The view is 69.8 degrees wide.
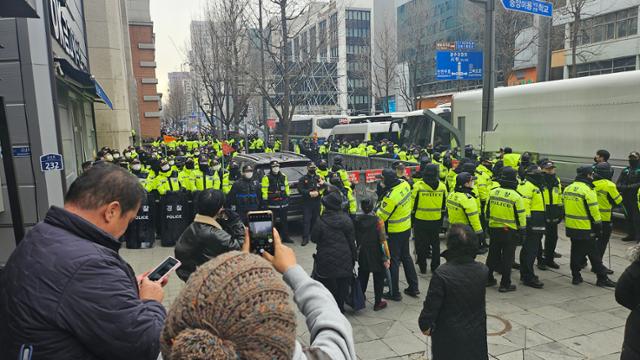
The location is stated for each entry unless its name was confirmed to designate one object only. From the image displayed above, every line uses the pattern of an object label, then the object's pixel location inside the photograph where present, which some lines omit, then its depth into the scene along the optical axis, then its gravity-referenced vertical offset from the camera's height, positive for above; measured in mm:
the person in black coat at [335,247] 5953 -1682
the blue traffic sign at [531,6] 12383 +2939
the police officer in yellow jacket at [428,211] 7992 -1670
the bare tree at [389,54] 37953 +5392
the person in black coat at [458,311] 3852 -1650
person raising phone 1104 -484
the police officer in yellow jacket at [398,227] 7098 -1719
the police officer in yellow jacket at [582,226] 7305 -1839
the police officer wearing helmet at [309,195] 10248 -1695
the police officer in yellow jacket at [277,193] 10312 -1654
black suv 10750 -1184
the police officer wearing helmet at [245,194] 10062 -1628
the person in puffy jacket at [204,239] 3773 -971
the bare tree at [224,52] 24094 +4085
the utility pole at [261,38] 20062 +3536
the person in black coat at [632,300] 3225 -1383
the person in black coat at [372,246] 6504 -1815
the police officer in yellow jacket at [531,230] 7492 -1910
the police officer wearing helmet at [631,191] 9594 -1742
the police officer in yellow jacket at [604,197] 8031 -1518
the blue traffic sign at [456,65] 20797 +2238
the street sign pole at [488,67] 13758 +1390
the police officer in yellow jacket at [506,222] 7102 -1695
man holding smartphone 1733 -676
